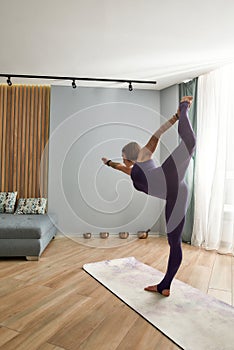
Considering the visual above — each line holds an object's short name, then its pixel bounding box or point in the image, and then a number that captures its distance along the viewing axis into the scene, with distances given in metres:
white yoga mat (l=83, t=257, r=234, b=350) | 1.78
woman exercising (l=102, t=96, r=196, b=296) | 2.21
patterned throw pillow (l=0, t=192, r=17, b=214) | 4.49
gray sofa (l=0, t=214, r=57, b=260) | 3.37
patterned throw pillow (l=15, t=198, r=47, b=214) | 4.47
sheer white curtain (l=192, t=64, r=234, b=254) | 3.81
